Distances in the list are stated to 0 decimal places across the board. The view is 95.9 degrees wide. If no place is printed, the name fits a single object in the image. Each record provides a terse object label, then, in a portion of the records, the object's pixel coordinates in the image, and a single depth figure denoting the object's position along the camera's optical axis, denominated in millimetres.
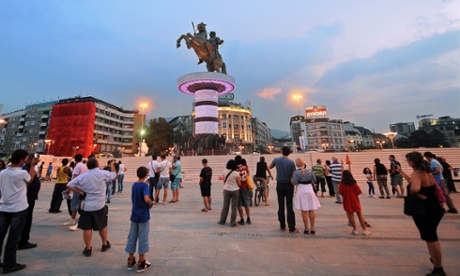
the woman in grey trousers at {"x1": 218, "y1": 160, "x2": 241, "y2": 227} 5800
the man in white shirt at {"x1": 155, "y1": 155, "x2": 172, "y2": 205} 8672
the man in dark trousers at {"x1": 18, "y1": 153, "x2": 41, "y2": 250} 4320
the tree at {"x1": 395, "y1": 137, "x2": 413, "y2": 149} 55100
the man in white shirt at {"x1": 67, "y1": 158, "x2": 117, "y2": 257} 3947
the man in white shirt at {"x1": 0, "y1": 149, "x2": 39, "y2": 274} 3420
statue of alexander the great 30781
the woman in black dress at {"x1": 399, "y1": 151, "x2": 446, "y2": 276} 3240
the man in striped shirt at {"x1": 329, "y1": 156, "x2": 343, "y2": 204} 9008
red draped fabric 46625
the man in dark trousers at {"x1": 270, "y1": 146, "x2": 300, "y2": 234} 5301
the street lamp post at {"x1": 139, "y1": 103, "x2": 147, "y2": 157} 30480
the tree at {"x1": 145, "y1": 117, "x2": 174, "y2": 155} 42547
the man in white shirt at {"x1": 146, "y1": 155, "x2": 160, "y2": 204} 8609
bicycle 8453
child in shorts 3389
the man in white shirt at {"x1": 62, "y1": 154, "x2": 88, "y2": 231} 5805
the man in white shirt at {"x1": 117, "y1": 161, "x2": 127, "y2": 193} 11955
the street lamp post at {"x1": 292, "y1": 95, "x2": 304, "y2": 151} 24791
